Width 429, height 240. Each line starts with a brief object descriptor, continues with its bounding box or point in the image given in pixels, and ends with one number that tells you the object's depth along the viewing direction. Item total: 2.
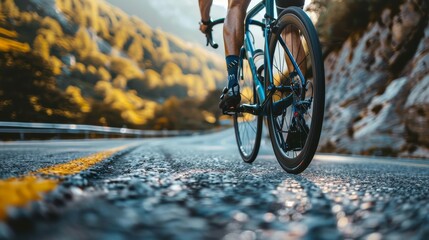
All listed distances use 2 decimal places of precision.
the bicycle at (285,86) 2.08
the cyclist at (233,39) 3.06
